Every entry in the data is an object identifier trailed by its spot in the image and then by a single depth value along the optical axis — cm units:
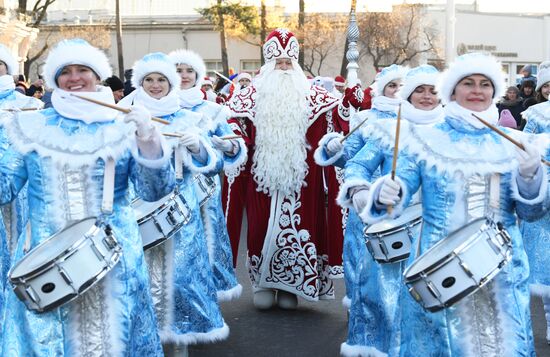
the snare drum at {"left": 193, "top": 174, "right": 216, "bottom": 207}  688
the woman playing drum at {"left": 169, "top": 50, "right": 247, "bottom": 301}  692
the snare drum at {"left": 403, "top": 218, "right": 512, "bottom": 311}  376
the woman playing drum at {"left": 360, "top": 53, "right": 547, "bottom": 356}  404
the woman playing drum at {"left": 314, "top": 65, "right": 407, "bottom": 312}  630
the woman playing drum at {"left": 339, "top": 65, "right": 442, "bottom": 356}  536
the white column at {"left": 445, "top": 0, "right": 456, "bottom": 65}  1966
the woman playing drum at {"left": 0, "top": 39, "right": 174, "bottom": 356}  404
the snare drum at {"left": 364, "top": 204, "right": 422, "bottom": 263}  520
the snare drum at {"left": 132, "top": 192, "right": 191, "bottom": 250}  573
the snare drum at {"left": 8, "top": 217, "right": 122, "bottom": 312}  372
